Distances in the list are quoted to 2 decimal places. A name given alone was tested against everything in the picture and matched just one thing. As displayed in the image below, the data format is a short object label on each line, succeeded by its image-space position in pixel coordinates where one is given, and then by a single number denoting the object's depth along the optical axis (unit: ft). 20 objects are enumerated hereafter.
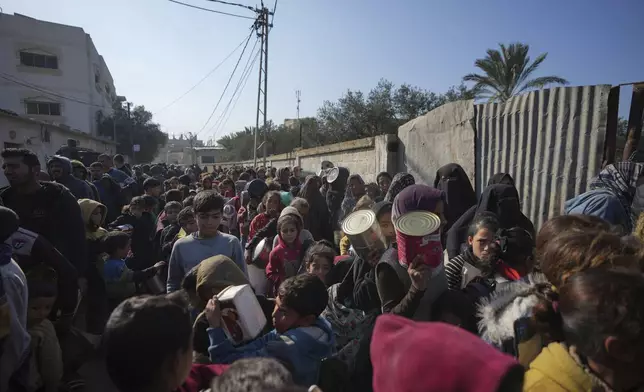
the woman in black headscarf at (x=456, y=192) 12.66
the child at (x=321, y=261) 8.73
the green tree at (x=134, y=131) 117.08
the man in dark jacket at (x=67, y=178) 14.66
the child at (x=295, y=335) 5.53
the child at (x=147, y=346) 3.84
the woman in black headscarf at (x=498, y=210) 10.00
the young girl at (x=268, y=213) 14.39
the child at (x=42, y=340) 5.78
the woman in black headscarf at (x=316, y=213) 15.85
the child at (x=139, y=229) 13.69
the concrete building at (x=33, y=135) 40.52
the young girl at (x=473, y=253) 7.08
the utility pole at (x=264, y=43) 57.06
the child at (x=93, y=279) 11.08
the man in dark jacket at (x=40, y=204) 8.86
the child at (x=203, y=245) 8.82
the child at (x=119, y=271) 11.23
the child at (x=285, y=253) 11.00
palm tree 63.05
